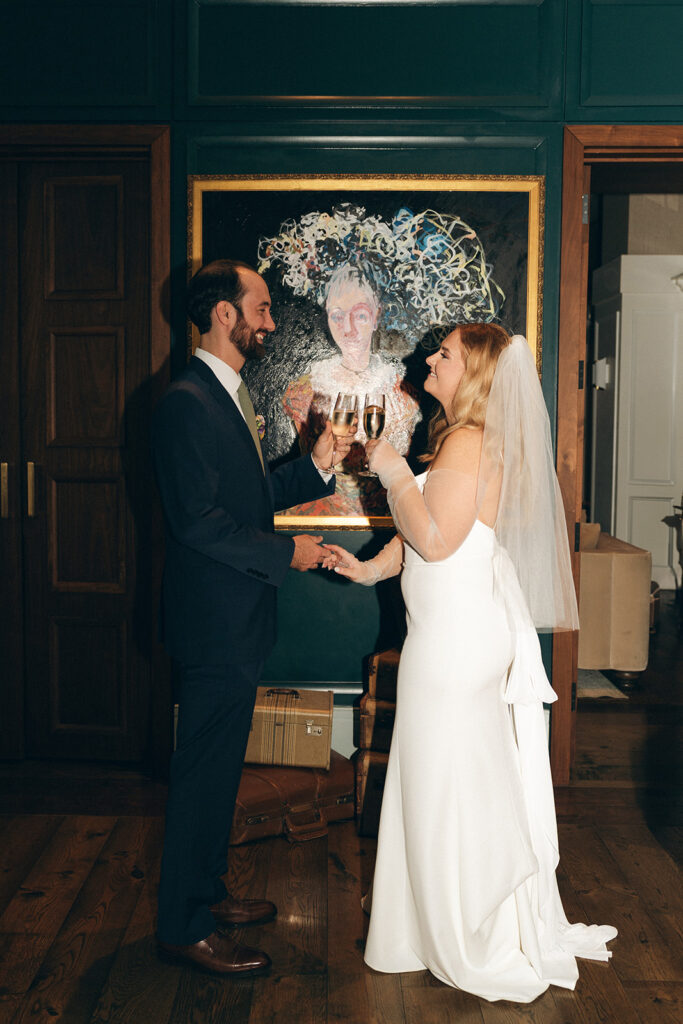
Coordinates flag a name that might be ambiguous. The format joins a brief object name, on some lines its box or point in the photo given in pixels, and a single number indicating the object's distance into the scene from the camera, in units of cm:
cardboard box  519
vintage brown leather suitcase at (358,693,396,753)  324
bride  227
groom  227
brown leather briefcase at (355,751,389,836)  320
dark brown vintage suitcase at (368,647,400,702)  327
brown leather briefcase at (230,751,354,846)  311
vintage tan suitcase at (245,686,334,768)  328
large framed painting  357
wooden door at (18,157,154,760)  378
